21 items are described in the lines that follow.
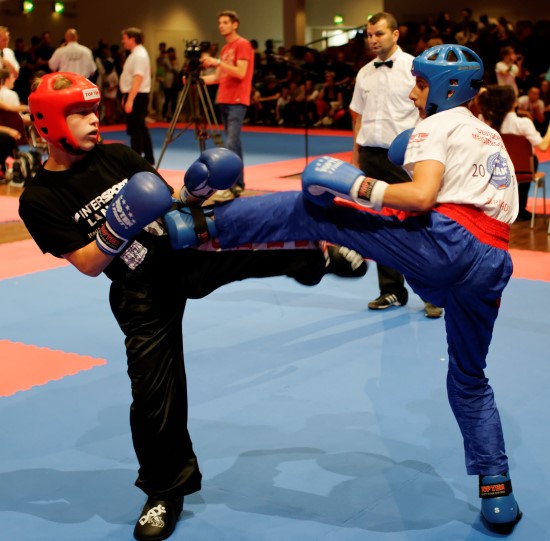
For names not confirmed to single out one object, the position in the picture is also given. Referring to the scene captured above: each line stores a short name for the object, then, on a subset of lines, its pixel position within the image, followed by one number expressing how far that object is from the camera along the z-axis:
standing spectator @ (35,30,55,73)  19.82
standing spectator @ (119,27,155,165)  10.96
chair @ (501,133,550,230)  8.09
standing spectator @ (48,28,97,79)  13.14
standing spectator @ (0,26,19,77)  11.55
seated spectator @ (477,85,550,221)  8.05
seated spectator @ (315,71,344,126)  17.66
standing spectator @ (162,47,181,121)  20.17
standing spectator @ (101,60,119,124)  20.09
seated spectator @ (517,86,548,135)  14.09
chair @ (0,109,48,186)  10.68
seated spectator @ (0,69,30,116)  10.55
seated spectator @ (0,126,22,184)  10.03
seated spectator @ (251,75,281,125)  18.86
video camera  9.66
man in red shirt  9.28
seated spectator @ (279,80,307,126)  18.17
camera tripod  9.86
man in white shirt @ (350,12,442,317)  5.76
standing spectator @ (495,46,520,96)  14.03
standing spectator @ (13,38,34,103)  19.22
